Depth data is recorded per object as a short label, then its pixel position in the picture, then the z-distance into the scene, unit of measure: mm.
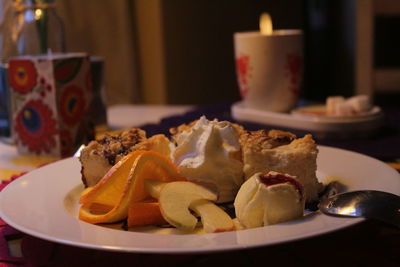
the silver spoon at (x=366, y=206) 566
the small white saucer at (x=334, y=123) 1108
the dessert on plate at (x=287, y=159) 692
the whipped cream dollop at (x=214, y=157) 695
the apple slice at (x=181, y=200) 610
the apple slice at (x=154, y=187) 660
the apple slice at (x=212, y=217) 587
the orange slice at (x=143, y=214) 632
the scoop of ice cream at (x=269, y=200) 578
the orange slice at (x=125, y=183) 652
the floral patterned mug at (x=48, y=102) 1113
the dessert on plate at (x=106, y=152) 741
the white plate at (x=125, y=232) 506
